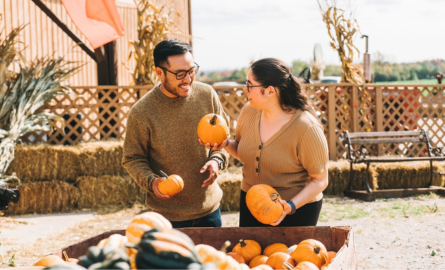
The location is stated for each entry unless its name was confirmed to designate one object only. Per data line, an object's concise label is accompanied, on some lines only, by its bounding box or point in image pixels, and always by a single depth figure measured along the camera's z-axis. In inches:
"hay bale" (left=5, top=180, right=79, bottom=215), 293.0
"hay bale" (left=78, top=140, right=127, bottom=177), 304.8
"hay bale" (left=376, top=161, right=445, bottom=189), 343.0
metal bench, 326.3
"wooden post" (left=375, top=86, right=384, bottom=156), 380.2
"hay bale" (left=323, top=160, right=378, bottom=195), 334.3
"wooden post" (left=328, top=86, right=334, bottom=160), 364.8
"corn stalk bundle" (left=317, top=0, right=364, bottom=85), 370.0
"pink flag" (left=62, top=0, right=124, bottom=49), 249.2
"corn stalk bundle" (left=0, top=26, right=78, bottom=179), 278.4
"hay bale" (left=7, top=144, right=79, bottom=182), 295.3
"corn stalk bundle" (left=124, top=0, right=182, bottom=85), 343.9
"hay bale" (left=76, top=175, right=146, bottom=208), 306.5
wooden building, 354.5
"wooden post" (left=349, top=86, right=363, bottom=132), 372.2
